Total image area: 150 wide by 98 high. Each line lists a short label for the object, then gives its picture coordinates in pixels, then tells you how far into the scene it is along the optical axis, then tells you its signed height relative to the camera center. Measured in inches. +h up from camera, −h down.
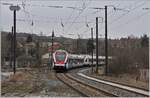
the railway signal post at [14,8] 1309.5 +173.8
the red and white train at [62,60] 2044.8 -23.9
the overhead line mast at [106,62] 1620.3 -27.7
